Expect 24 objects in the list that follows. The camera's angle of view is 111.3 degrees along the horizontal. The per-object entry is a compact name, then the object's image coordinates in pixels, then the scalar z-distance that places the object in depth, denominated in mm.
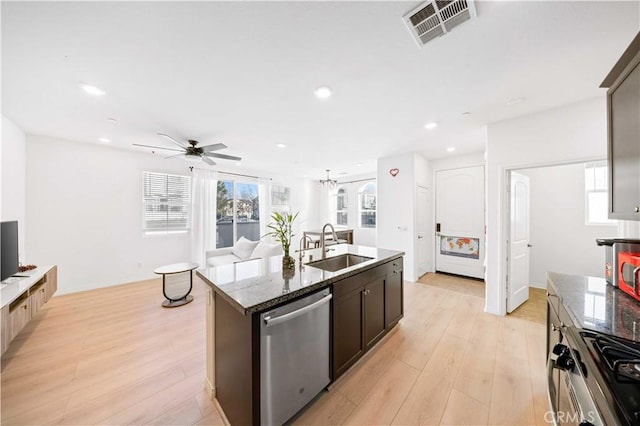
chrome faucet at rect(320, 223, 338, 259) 2461
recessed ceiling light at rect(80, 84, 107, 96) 2105
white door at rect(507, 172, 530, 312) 3037
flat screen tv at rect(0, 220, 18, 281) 2340
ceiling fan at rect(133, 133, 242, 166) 3463
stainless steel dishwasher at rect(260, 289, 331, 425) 1294
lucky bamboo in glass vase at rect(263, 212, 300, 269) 1959
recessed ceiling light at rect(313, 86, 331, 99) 2149
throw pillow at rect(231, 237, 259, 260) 4841
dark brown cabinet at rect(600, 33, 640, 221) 1161
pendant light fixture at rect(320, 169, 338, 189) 6526
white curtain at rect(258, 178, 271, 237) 6535
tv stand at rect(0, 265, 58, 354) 1984
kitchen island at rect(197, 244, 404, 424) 1272
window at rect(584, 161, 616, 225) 3486
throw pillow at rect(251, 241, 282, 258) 4493
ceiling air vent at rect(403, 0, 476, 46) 1263
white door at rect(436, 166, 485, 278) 4469
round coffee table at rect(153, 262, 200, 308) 3355
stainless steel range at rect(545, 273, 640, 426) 685
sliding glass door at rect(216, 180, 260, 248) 5770
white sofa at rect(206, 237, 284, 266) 4527
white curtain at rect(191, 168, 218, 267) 5047
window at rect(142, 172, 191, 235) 4590
